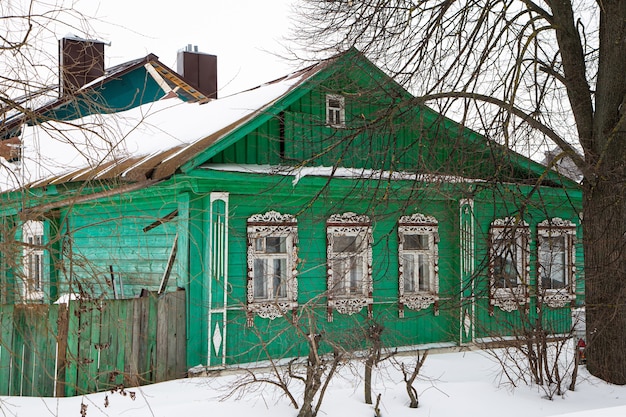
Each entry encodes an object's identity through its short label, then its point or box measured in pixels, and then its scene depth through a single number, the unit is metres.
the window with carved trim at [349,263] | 10.31
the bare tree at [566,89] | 8.18
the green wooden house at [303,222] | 9.06
